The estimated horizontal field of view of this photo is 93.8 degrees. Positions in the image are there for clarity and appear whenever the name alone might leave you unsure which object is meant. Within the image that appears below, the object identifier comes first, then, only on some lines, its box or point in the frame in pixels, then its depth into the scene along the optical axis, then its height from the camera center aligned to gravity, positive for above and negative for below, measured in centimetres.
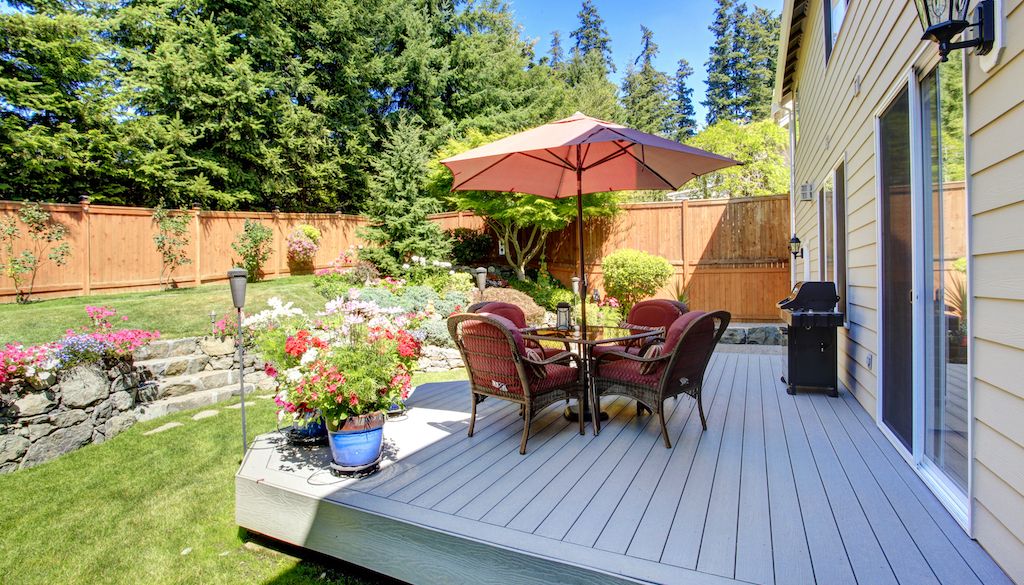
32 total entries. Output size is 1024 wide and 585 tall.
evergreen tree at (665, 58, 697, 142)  2745 +1029
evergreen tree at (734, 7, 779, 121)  2445 +1144
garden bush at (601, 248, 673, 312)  959 +18
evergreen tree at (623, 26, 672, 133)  2589 +1092
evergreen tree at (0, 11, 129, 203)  991 +407
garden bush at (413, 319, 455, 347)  741 -75
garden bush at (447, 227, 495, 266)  1216 +105
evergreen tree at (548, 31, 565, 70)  2647 +1308
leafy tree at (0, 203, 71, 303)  766 +81
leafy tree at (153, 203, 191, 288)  966 +105
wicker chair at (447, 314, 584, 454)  299 -55
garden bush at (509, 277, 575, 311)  1063 -13
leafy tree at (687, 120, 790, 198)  1452 +403
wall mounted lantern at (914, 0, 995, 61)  172 +94
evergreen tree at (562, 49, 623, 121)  2050 +881
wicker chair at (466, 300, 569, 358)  404 -23
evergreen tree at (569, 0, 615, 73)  2761 +1455
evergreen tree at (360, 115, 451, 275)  1043 +172
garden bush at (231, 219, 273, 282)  1099 +104
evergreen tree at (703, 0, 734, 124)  2584 +1196
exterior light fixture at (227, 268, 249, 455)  338 +4
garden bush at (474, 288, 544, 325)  928 -28
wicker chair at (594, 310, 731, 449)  300 -57
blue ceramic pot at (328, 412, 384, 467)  263 -85
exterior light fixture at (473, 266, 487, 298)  851 +18
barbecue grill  414 -49
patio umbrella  337 +105
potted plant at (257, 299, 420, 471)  261 -49
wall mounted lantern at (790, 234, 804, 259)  767 +55
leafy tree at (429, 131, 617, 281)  1028 +164
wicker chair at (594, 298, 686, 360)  442 -29
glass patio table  339 -40
